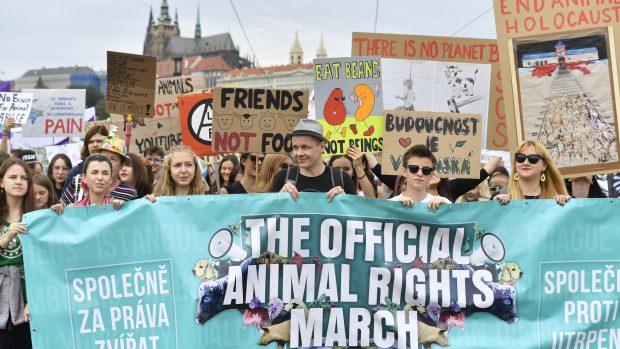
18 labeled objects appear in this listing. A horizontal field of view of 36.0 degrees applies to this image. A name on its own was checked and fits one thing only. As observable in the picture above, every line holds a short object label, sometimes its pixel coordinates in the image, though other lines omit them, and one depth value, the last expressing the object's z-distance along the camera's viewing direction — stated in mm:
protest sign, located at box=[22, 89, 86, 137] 14025
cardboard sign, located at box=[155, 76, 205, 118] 11914
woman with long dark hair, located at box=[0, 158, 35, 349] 5645
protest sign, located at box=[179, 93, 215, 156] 9555
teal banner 5434
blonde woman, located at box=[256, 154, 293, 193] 7548
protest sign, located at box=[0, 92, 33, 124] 13422
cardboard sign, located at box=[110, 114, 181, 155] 11203
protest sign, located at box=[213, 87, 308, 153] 8172
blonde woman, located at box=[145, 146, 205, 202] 6121
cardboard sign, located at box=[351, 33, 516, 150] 8507
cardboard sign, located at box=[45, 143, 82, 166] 13766
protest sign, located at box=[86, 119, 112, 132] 12389
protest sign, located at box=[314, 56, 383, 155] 8031
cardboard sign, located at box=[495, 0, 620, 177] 6938
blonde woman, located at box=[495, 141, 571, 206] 5832
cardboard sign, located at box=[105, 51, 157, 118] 9492
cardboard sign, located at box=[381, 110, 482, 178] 7297
